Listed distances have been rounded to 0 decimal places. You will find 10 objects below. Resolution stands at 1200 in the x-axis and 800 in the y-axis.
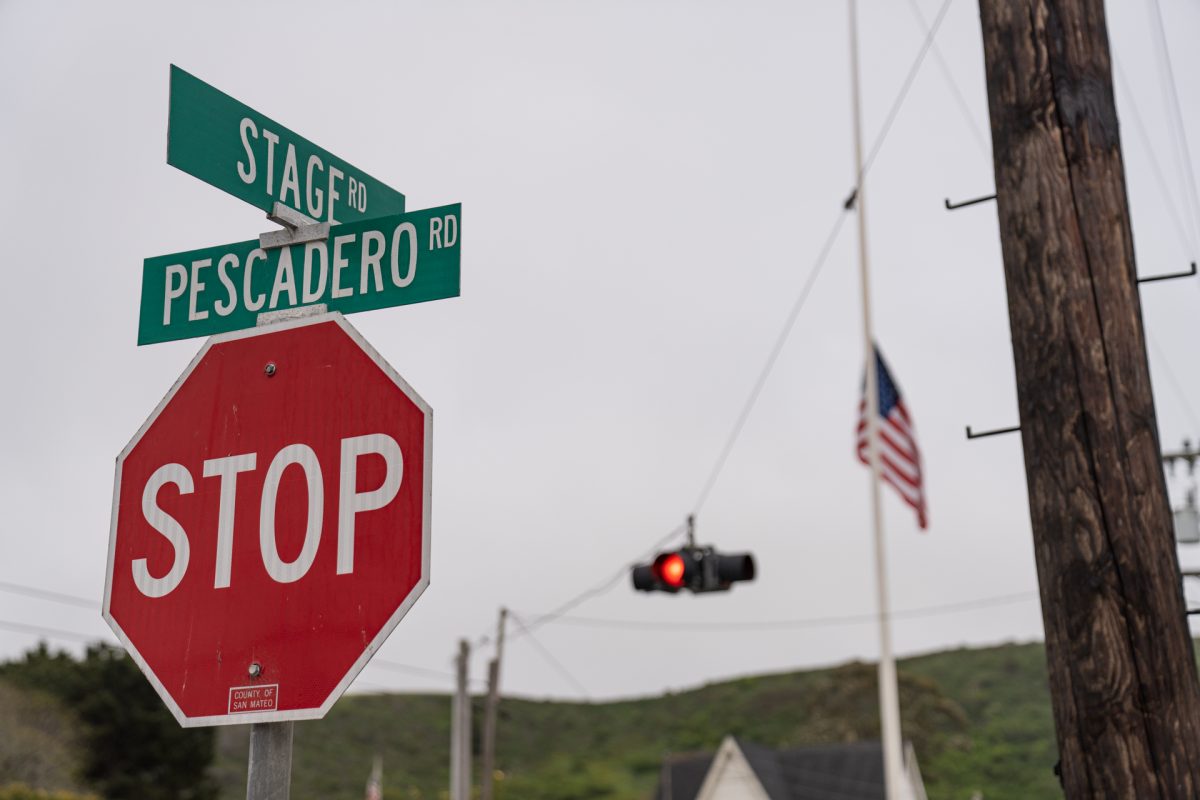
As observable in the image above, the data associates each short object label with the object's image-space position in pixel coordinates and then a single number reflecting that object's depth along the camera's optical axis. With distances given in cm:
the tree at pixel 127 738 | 4434
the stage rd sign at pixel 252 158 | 375
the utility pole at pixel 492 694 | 3089
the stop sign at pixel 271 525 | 313
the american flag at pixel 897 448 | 1623
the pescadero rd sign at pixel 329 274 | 370
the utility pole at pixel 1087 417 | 499
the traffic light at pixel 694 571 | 1459
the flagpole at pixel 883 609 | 1620
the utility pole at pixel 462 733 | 2950
